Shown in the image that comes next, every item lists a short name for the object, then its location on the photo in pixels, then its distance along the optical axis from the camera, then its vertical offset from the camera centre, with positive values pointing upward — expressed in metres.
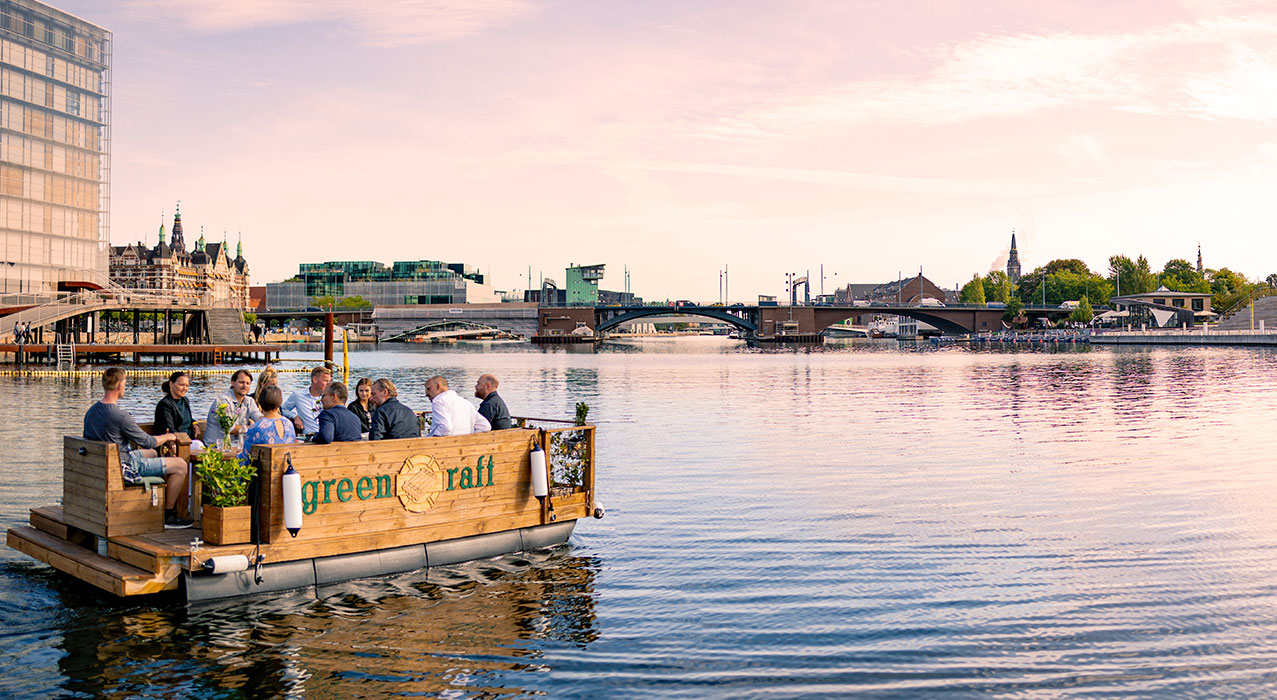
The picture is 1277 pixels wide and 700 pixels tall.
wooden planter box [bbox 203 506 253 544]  11.76 -2.05
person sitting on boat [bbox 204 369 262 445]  14.17 -0.92
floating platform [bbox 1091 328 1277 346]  125.50 +0.80
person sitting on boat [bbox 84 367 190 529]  12.54 -1.19
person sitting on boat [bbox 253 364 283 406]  12.90 -0.49
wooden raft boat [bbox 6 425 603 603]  11.91 -2.20
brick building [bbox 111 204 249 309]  78.38 +3.58
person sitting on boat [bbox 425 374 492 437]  13.88 -0.91
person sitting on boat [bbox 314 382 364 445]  12.84 -1.01
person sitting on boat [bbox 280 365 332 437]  14.93 -0.95
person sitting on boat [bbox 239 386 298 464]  12.54 -1.01
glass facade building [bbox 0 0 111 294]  88.06 +17.08
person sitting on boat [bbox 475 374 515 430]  14.89 -0.91
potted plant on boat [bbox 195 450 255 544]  11.77 -1.80
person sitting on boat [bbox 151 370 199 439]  14.66 -0.96
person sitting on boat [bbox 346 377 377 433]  15.71 -0.95
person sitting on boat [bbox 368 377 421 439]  13.53 -1.01
